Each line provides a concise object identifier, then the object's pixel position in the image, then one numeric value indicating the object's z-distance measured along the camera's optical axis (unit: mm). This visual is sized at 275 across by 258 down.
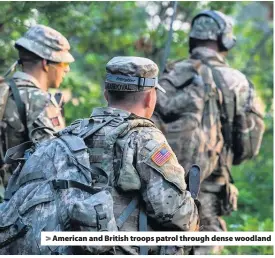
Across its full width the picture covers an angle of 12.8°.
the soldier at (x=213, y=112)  11231
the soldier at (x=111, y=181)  6978
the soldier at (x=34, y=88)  9935
